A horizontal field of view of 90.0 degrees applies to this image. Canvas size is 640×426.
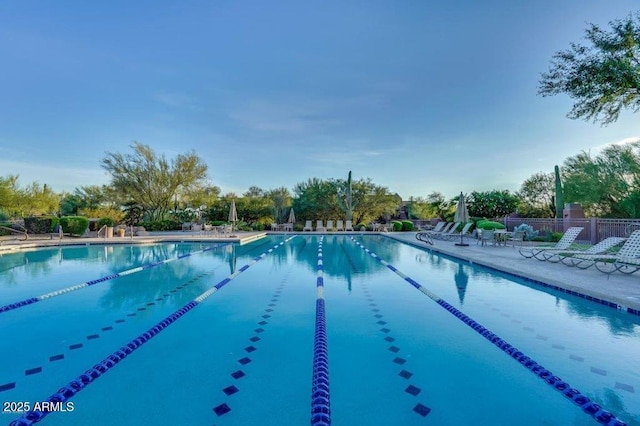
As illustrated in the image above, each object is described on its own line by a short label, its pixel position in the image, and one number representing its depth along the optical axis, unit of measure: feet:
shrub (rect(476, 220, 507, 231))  50.64
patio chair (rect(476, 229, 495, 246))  40.14
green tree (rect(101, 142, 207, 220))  74.95
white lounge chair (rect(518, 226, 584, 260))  27.43
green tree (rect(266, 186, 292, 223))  85.16
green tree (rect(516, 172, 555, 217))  73.26
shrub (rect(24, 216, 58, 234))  58.18
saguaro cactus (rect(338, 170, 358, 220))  80.02
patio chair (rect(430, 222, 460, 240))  49.19
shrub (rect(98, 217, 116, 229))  63.87
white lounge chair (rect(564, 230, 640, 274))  20.20
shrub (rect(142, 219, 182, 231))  71.82
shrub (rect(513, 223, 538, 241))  45.74
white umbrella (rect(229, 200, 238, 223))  63.41
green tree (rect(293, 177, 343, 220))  82.53
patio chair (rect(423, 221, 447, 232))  53.93
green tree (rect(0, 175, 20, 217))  73.10
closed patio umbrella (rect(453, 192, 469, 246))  47.35
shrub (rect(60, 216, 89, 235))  55.42
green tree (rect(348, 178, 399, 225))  82.02
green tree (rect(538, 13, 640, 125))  28.58
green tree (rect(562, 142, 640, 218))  43.34
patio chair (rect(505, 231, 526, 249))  39.60
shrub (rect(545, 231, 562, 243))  42.34
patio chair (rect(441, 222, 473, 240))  48.08
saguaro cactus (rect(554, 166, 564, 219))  53.62
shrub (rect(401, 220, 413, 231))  73.07
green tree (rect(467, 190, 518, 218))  78.69
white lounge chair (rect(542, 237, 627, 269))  23.58
